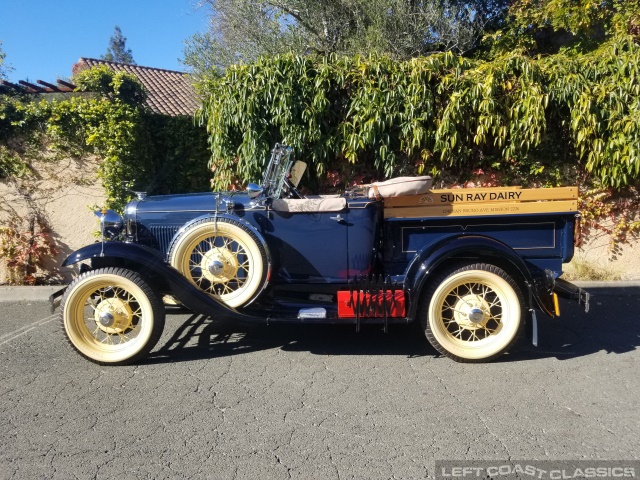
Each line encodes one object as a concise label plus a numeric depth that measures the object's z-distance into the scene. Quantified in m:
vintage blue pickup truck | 4.24
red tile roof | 18.05
